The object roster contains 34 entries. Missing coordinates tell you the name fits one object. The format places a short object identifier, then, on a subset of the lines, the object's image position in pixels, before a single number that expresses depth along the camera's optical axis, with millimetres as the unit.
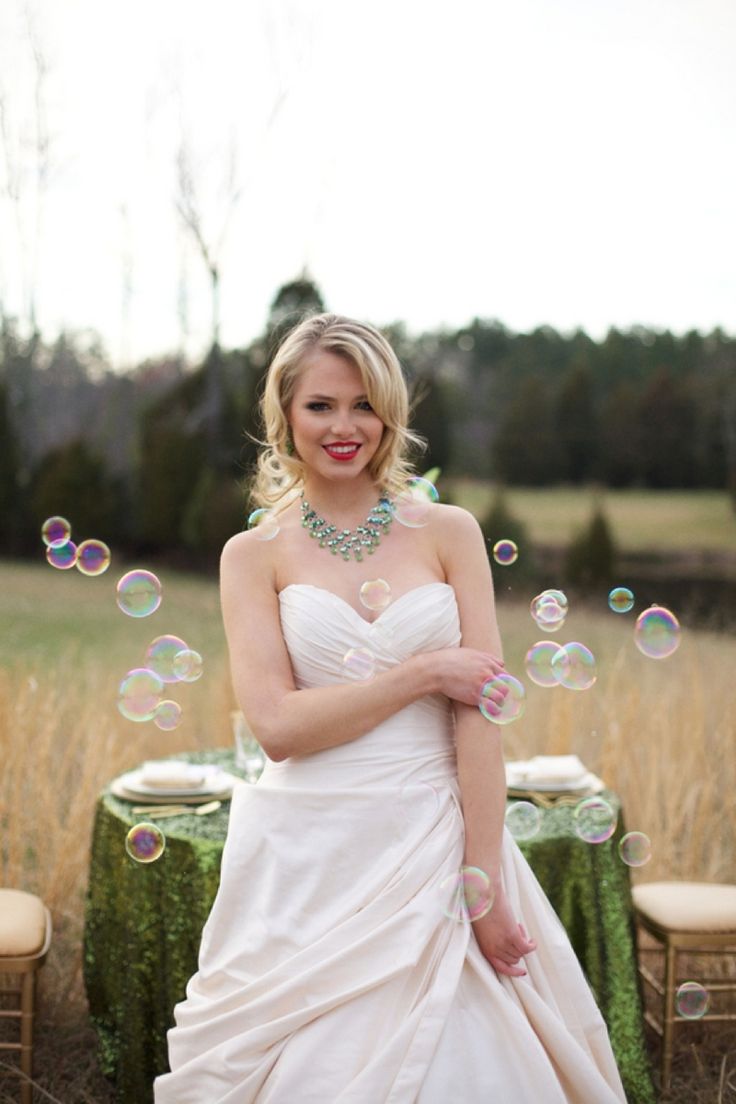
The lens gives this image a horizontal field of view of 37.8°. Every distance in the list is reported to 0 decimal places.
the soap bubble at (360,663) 2262
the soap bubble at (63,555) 3454
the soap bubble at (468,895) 2102
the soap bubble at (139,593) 3057
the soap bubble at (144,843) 2779
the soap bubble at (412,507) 2436
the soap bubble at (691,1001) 2971
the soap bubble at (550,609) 2795
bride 2002
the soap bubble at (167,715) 2932
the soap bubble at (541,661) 2811
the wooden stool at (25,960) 3000
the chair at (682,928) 3238
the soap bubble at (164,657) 2912
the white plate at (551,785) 3281
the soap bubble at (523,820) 2621
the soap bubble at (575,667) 2732
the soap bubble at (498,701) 2152
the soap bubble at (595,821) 2852
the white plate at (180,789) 3203
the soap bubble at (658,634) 3040
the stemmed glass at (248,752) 3080
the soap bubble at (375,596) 2307
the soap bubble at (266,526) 2445
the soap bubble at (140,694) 2885
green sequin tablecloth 2902
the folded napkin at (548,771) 3316
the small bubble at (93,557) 3445
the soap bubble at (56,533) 3523
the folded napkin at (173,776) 3234
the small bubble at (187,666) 2871
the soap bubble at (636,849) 2900
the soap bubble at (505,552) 2986
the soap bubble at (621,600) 3136
